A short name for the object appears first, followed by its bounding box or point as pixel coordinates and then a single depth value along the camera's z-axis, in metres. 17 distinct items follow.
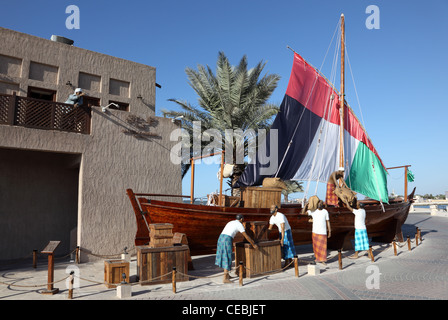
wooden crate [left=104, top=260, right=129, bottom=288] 7.14
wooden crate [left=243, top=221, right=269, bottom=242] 8.53
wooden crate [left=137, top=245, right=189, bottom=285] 7.23
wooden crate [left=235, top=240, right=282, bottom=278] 8.02
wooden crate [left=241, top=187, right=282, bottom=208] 10.82
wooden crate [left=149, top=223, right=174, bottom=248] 7.62
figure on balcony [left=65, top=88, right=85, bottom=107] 11.15
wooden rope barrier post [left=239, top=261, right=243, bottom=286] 7.09
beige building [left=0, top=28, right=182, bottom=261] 10.41
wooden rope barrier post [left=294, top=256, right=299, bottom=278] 7.98
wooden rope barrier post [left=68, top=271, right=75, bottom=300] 6.20
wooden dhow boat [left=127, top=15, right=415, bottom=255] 11.55
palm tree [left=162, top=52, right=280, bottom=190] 17.20
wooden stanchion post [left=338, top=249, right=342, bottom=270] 8.80
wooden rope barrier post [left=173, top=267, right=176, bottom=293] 6.54
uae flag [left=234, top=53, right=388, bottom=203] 13.12
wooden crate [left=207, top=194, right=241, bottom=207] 10.94
